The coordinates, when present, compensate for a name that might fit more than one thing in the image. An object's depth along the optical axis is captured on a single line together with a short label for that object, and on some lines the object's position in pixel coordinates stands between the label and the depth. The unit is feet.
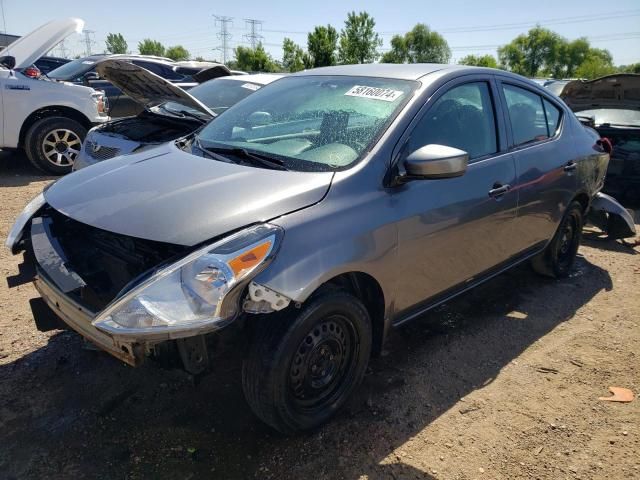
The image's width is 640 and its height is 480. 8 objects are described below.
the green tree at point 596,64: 242.99
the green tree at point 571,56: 296.10
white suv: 23.53
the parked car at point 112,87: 30.40
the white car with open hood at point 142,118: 15.98
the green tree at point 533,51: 296.10
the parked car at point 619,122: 21.45
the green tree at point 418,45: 284.00
